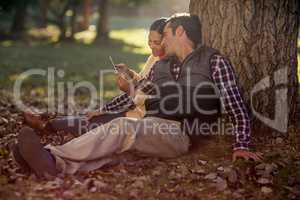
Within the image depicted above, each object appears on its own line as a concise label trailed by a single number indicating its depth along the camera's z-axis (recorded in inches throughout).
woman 269.0
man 223.1
